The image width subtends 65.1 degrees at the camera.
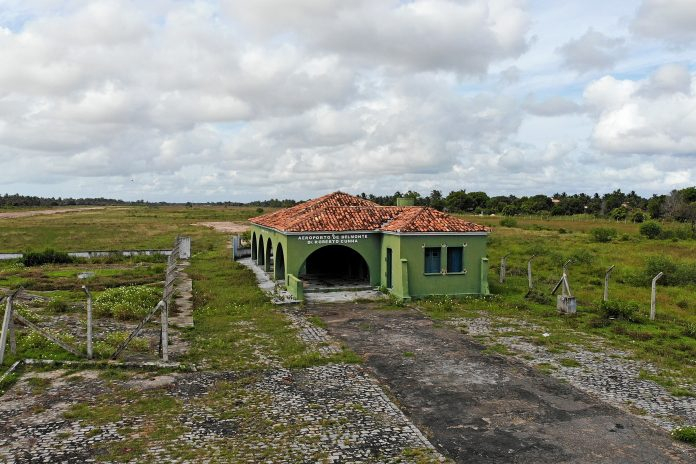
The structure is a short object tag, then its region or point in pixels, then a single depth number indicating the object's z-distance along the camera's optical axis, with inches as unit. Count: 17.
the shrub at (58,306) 745.0
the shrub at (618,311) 695.1
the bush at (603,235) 1850.4
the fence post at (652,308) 693.0
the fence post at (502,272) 998.0
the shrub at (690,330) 620.7
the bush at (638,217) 2898.6
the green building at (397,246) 843.4
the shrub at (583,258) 1264.3
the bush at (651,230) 1979.6
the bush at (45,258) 1344.7
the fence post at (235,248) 1402.6
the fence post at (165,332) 486.9
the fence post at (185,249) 1482.5
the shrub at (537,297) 819.4
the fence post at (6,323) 474.0
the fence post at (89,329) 478.9
